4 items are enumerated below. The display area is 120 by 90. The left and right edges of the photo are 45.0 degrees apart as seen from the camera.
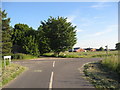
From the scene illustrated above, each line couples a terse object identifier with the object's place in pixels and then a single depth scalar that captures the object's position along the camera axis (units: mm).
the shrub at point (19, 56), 27688
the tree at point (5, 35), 26459
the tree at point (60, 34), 32306
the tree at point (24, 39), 31538
